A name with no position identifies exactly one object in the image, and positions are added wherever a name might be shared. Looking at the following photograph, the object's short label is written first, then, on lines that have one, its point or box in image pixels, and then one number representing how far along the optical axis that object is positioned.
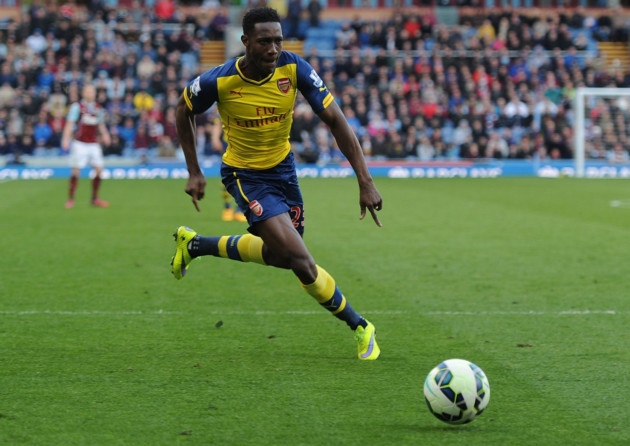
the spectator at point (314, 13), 69.62
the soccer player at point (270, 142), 12.28
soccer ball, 9.52
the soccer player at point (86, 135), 35.41
